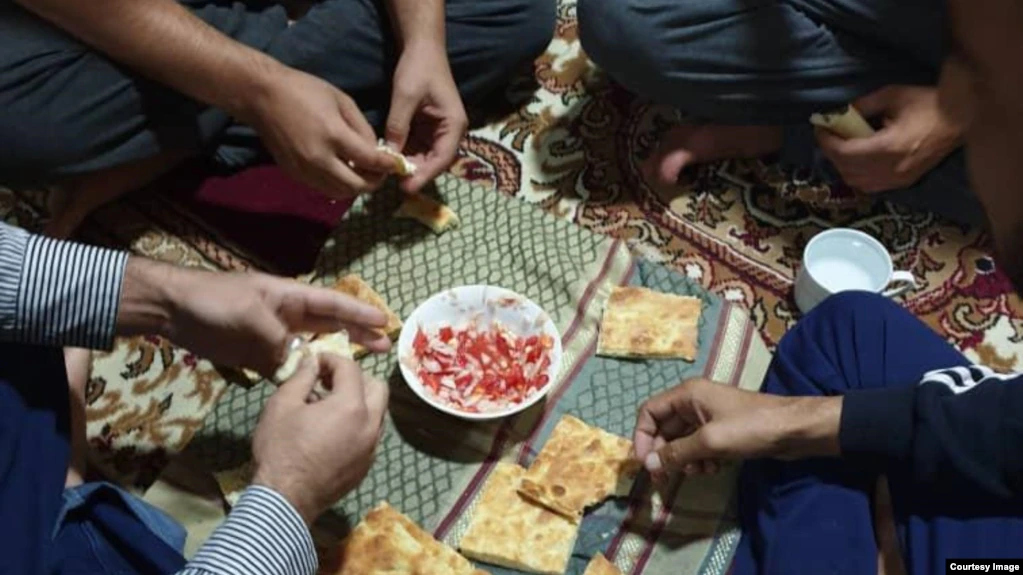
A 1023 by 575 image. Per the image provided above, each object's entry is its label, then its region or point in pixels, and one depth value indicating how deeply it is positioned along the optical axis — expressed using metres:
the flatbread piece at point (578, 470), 1.46
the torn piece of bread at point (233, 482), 1.46
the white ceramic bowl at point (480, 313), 1.59
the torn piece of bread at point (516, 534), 1.42
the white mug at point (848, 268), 1.78
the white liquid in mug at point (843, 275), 1.80
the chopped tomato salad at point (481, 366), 1.54
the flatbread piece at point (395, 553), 1.38
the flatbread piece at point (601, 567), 1.40
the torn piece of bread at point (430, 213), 1.78
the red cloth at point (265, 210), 1.86
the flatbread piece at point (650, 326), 1.62
